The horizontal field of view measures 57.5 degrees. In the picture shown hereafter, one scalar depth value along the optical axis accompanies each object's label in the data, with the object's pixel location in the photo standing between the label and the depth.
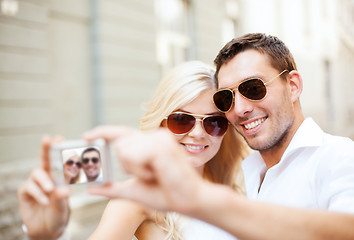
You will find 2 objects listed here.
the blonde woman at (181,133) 1.36
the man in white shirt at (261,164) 0.58
